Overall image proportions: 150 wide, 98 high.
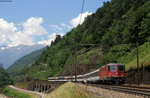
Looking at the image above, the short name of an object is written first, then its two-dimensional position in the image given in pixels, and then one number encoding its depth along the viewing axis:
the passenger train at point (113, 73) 46.17
